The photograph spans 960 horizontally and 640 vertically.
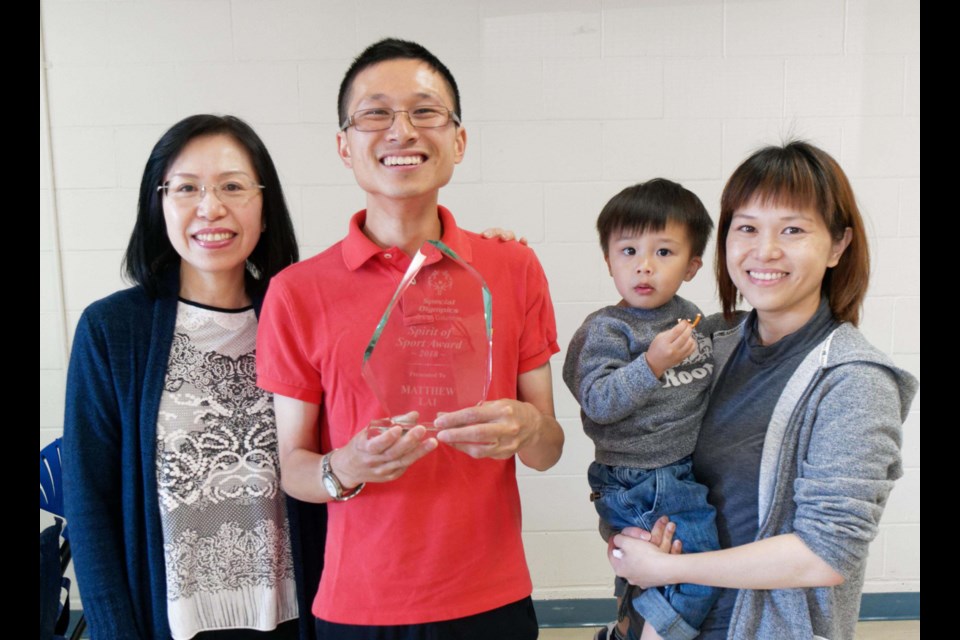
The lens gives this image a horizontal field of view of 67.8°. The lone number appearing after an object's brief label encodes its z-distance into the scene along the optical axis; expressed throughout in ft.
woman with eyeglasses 4.83
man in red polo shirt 4.54
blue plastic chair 5.78
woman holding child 4.17
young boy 4.76
